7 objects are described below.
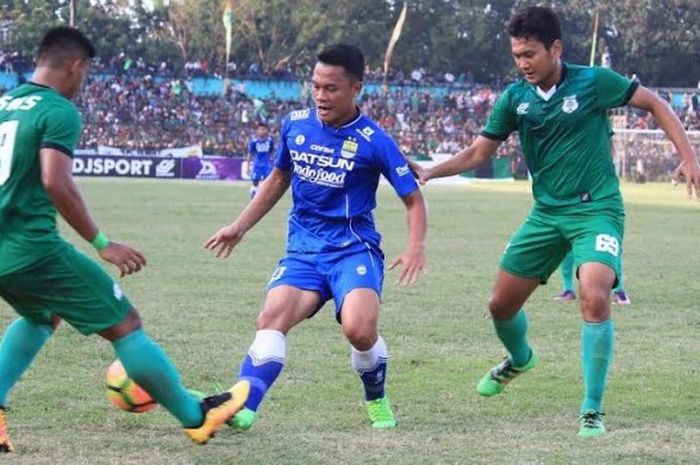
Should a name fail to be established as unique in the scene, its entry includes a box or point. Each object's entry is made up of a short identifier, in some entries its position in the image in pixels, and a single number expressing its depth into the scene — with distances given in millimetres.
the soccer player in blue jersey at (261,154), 61219
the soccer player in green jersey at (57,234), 12320
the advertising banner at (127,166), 99062
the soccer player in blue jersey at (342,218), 14930
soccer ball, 13993
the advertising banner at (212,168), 101187
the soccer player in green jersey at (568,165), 15148
